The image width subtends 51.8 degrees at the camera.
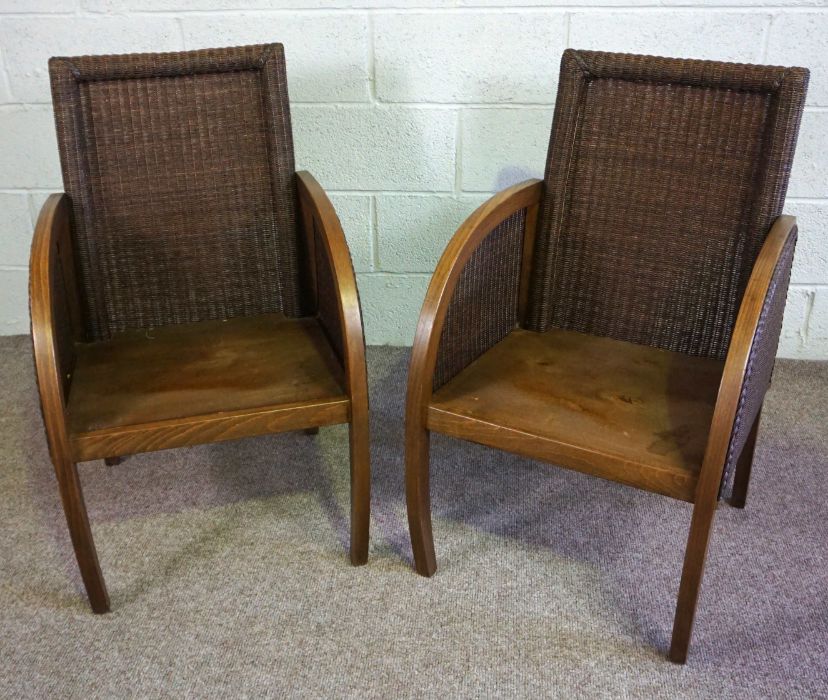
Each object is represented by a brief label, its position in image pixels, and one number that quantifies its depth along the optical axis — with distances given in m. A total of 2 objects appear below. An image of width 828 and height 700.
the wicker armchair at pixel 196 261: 1.35
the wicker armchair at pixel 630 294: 1.23
